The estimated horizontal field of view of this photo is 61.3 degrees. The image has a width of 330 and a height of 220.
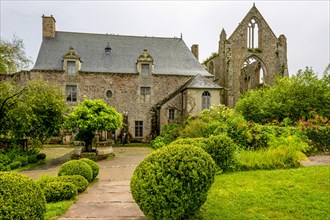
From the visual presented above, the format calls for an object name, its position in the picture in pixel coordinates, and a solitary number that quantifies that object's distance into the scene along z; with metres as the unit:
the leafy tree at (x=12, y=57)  30.79
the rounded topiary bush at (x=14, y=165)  13.73
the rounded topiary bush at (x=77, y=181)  8.53
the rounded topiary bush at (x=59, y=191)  7.43
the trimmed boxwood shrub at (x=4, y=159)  13.92
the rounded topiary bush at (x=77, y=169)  9.52
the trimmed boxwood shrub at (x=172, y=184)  5.32
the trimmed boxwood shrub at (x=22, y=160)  14.71
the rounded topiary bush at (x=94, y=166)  10.71
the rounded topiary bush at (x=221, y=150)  9.84
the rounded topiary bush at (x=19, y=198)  4.33
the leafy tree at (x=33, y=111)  15.88
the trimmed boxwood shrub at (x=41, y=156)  16.14
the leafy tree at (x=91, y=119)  17.16
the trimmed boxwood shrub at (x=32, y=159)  15.46
